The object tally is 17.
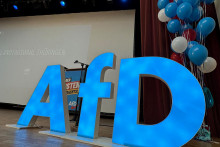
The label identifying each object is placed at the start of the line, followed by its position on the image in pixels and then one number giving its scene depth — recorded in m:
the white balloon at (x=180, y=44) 1.60
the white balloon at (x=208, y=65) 1.61
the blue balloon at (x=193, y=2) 1.64
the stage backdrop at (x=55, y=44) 3.52
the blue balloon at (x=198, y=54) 1.49
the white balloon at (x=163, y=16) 1.95
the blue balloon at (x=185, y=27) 1.76
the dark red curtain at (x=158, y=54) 1.86
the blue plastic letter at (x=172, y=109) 0.98
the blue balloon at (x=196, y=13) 1.71
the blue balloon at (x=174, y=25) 1.77
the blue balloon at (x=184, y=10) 1.58
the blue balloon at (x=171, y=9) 1.75
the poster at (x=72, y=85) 3.35
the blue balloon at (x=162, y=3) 1.95
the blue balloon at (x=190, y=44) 1.65
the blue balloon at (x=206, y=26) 1.57
